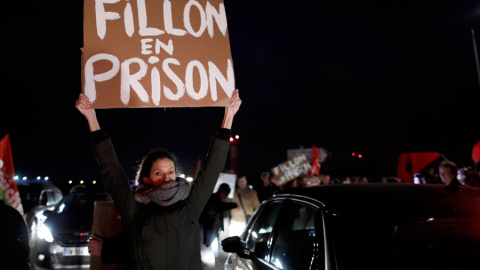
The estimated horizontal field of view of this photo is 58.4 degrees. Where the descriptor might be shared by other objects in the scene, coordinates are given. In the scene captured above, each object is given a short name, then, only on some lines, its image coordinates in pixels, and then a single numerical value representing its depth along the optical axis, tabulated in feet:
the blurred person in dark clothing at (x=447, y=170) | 20.42
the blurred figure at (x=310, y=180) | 30.45
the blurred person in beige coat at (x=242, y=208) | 31.22
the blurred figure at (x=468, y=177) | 21.06
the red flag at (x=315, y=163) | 52.40
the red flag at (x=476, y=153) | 26.81
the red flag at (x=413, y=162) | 29.27
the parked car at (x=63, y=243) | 26.11
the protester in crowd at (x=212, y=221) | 25.36
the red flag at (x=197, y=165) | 46.18
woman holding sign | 7.82
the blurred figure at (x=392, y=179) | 27.94
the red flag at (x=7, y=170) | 25.29
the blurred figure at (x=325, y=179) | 47.30
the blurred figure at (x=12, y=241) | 12.19
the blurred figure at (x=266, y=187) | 37.47
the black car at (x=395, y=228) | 8.21
